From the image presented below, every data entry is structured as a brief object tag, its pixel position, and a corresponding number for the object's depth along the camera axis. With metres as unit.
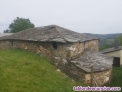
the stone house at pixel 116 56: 22.12
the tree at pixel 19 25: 41.88
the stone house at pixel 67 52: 11.70
